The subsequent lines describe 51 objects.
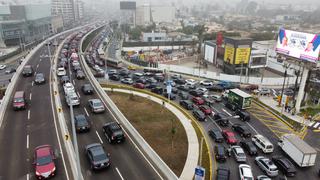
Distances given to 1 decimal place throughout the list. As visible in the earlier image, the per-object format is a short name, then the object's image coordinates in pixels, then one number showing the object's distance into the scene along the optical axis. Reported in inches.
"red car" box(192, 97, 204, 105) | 2127.0
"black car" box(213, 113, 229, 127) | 1774.1
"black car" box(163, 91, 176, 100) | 2247.5
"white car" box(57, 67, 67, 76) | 2313.6
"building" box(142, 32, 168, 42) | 6181.1
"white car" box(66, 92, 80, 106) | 1683.1
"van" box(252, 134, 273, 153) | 1448.1
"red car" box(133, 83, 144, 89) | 2491.0
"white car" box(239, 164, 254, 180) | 1159.7
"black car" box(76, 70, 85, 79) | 2295.3
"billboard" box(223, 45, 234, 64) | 3331.7
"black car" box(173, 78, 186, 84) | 2760.8
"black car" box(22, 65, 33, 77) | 2224.4
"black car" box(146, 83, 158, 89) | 2506.5
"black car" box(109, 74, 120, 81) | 2751.0
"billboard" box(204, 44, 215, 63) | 3860.7
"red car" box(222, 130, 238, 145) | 1518.3
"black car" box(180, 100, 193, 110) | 2022.6
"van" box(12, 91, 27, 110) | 1557.6
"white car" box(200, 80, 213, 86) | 2710.6
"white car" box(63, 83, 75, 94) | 1792.6
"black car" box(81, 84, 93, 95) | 1931.6
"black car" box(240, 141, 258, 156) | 1423.8
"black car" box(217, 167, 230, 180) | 1147.9
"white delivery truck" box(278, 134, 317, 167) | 1302.9
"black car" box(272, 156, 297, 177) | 1249.6
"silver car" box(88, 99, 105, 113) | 1613.8
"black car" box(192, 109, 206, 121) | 1822.3
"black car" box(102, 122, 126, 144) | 1267.2
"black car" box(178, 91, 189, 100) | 2240.8
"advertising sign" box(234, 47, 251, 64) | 3282.5
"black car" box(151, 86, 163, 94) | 2364.9
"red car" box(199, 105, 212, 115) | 1931.7
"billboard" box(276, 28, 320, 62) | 1870.1
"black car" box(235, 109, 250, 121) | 1854.1
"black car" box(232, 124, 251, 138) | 1622.8
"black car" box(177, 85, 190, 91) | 2518.0
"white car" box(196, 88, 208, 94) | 2421.4
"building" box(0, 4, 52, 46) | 5347.4
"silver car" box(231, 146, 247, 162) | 1344.7
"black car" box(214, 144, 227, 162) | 1337.4
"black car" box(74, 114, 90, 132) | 1357.0
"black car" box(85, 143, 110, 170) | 1042.7
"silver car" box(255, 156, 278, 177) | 1240.2
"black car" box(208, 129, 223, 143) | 1533.0
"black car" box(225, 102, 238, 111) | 2041.1
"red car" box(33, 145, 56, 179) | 975.6
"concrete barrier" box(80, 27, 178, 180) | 1069.1
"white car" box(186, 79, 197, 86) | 2728.8
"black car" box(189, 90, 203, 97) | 2339.3
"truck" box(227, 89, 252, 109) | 2011.6
